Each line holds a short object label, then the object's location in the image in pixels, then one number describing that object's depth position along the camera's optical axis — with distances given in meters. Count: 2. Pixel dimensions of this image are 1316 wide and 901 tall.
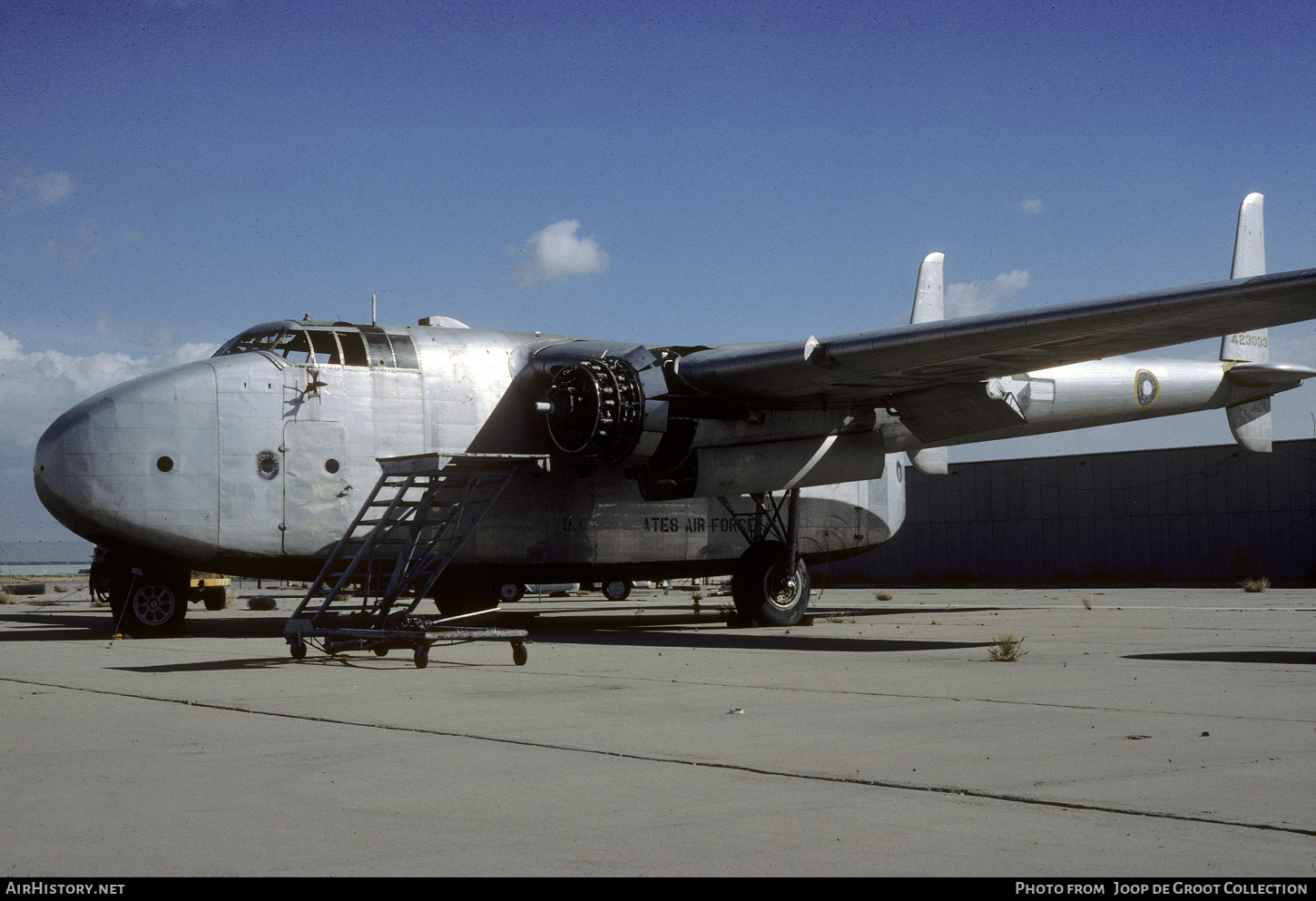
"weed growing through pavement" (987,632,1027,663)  12.63
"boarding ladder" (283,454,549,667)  12.67
